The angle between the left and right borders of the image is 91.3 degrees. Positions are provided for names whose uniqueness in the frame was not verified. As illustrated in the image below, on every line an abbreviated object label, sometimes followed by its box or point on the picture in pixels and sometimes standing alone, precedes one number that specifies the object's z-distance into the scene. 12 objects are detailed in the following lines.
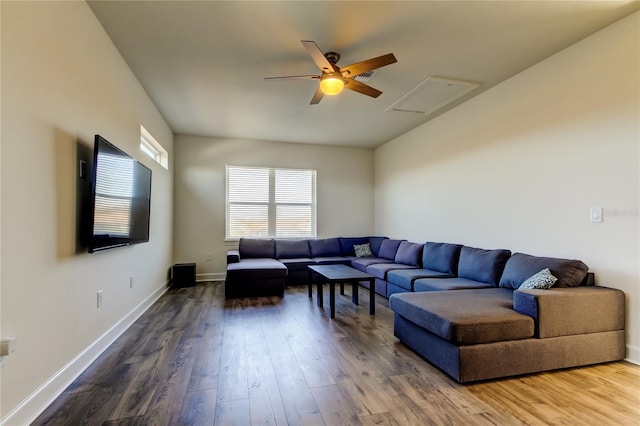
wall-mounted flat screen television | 2.25
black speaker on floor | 5.19
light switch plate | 2.64
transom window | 4.00
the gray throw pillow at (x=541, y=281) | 2.55
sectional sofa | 2.16
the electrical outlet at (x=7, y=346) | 1.49
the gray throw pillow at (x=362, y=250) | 6.08
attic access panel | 3.57
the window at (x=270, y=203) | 5.99
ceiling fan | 2.45
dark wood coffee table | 3.65
